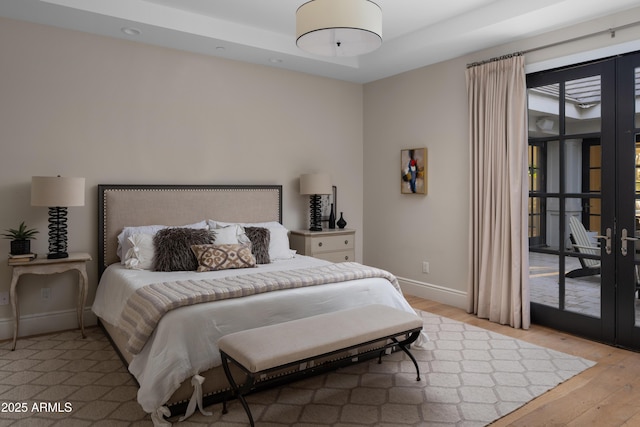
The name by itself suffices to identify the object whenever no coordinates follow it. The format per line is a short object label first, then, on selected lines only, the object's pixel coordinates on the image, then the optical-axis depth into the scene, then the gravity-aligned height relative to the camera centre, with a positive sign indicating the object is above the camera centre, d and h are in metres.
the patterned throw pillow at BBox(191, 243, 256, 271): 3.68 -0.37
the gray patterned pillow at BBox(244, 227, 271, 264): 4.14 -0.27
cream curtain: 3.96 +0.20
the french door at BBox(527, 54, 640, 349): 3.43 +0.13
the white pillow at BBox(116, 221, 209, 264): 3.88 -0.18
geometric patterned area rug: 2.41 -1.09
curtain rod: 3.35 +1.43
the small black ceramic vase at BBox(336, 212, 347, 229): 5.31 -0.11
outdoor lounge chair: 3.65 -0.28
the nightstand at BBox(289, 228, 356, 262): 4.91 -0.34
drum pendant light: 2.56 +1.13
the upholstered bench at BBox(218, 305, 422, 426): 2.17 -0.67
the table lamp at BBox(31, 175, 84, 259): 3.46 +0.15
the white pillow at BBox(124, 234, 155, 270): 3.70 -0.33
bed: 2.45 -0.53
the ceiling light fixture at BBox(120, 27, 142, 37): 3.84 +1.61
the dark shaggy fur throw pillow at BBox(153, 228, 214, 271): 3.68 -0.30
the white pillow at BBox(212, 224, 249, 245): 4.02 -0.20
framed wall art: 4.95 +0.49
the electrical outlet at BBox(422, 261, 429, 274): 5.00 -0.60
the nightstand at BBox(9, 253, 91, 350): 3.42 -0.44
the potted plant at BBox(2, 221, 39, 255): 3.48 -0.20
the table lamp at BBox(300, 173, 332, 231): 4.98 +0.33
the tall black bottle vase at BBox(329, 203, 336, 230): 5.40 -0.10
